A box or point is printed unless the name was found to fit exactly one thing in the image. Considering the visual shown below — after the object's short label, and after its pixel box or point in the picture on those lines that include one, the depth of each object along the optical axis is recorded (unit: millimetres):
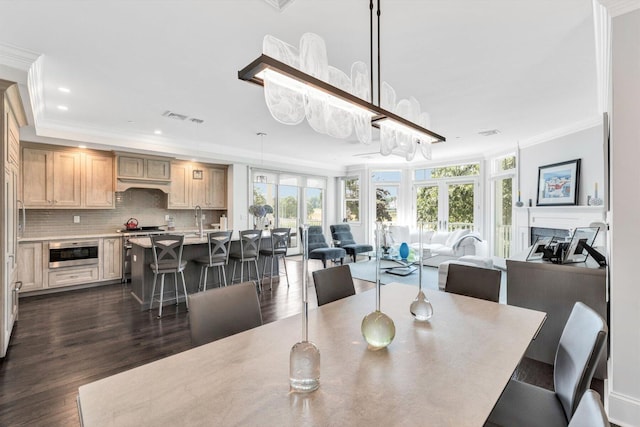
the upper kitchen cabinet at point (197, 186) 6332
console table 2375
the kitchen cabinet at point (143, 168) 5461
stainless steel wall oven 4695
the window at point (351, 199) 9161
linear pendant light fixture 1333
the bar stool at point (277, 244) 4953
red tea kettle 5715
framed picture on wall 4840
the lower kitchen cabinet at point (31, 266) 4457
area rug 5417
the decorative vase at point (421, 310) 1618
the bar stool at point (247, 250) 4566
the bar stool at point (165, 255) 3660
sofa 6484
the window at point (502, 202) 6539
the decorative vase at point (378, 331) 1279
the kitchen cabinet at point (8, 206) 2672
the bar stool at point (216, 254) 4180
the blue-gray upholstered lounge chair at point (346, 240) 7254
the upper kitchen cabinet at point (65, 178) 4754
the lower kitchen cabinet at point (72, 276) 4707
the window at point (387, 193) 8742
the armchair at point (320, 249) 6441
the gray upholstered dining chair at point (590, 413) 649
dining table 861
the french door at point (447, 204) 7562
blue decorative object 6180
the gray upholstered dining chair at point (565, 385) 1107
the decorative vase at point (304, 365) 983
